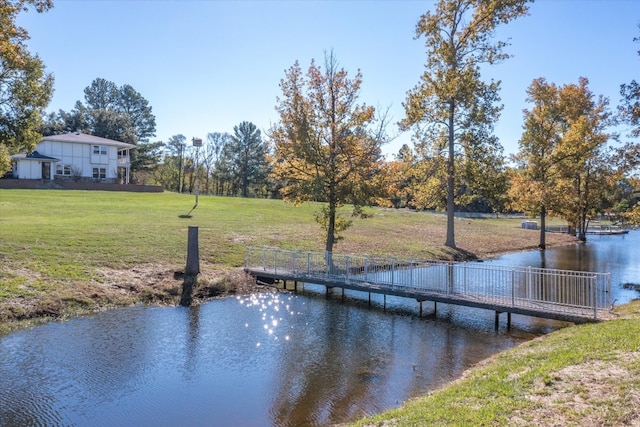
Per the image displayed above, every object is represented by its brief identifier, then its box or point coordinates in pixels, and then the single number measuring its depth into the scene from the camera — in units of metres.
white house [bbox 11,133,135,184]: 52.53
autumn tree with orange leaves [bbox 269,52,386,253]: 20.81
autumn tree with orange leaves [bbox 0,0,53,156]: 18.16
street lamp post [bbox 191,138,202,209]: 39.10
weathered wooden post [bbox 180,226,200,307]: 18.97
